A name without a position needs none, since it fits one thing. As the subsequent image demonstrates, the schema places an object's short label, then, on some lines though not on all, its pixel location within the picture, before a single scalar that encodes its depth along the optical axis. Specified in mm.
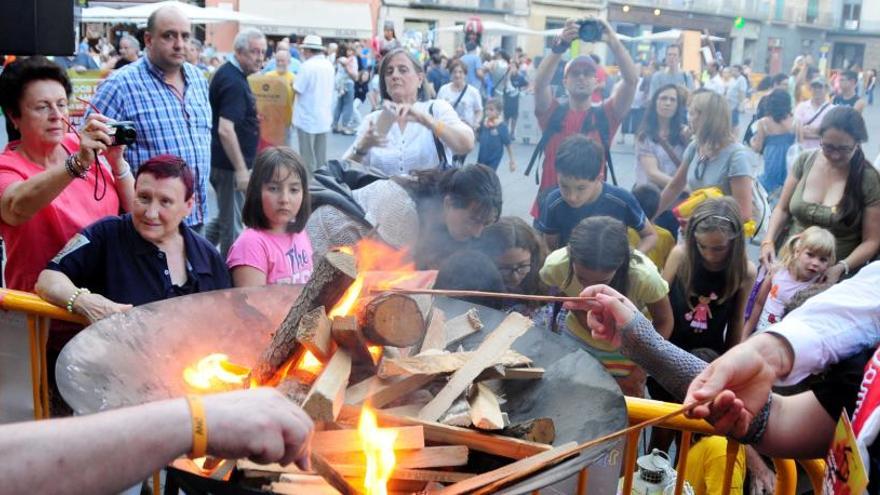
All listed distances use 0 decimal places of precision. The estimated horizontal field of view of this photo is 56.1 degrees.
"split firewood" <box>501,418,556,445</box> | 2332
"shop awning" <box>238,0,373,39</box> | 30922
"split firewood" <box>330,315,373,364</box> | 2457
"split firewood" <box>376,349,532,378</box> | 2514
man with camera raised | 6168
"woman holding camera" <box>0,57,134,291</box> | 3361
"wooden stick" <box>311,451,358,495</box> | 2016
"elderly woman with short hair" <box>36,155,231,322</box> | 3135
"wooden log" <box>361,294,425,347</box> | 2463
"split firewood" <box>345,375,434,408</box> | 2432
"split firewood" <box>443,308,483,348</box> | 2941
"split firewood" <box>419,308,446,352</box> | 2854
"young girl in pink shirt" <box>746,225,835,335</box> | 4391
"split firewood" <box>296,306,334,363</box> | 2389
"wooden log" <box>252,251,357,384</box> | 2498
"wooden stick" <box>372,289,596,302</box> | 2336
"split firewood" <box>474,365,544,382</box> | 2592
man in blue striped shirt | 4645
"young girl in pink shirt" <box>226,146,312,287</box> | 3611
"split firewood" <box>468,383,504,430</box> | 2350
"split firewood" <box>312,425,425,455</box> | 2252
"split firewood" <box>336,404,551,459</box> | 2314
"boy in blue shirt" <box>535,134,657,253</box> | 4586
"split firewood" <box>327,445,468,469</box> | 2254
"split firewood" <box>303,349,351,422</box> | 2227
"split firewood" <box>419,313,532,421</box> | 2479
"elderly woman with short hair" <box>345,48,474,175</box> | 5129
